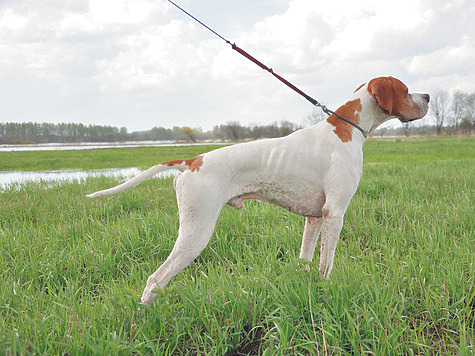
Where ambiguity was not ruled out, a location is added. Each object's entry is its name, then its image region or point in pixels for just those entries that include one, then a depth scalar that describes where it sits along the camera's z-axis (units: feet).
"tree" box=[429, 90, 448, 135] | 270.07
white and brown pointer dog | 7.52
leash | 8.67
